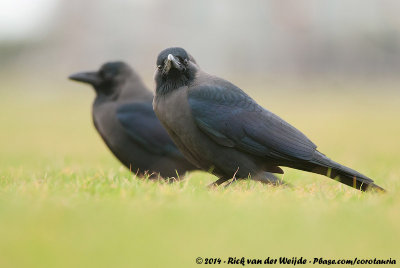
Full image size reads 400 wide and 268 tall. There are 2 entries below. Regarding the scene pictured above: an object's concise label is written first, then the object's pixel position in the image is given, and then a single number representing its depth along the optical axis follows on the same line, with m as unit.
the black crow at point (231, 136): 9.67
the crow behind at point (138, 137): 12.80
